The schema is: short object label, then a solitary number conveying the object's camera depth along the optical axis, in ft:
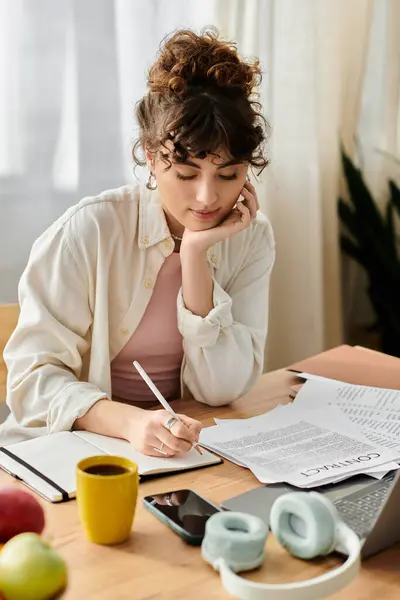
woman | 4.37
